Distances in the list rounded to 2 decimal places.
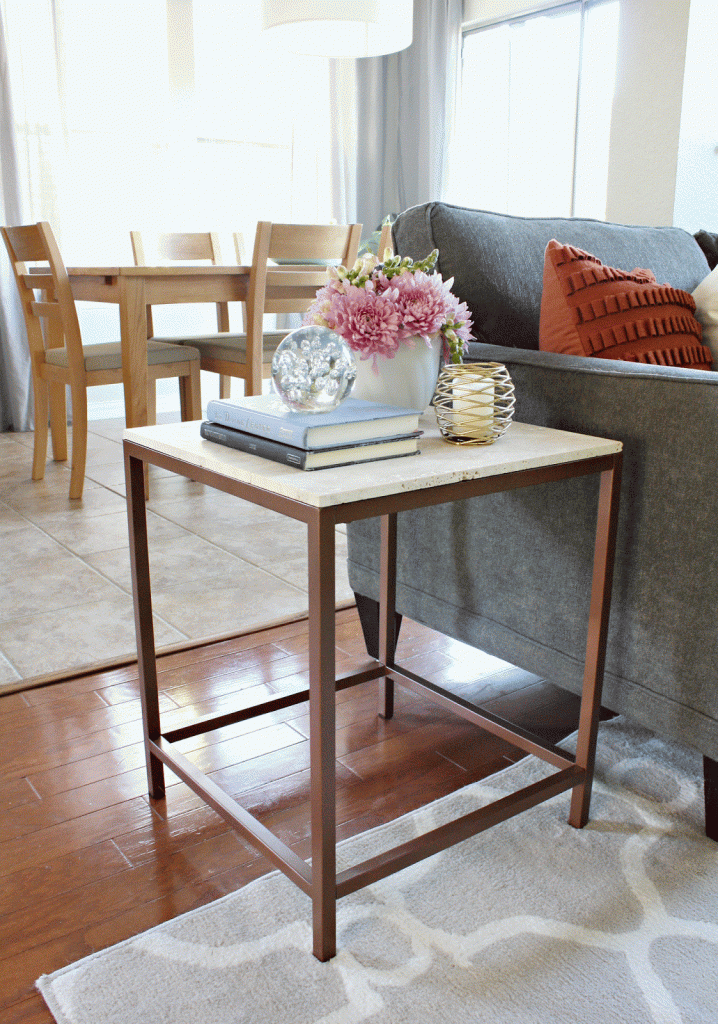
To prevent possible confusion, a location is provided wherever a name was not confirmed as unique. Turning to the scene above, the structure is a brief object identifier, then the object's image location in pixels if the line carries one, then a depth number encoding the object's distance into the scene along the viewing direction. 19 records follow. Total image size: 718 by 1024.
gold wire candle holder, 1.05
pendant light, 2.79
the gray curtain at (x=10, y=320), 3.74
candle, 1.05
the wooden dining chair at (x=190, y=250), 3.74
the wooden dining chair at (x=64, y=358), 2.80
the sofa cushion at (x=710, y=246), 2.03
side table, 0.89
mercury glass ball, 0.99
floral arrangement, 1.09
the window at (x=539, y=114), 4.04
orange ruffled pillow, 1.36
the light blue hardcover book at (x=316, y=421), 0.94
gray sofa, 1.11
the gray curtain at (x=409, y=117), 4.50
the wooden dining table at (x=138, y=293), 2.66
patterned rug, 0.92
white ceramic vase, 1.14
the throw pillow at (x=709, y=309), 1.58
